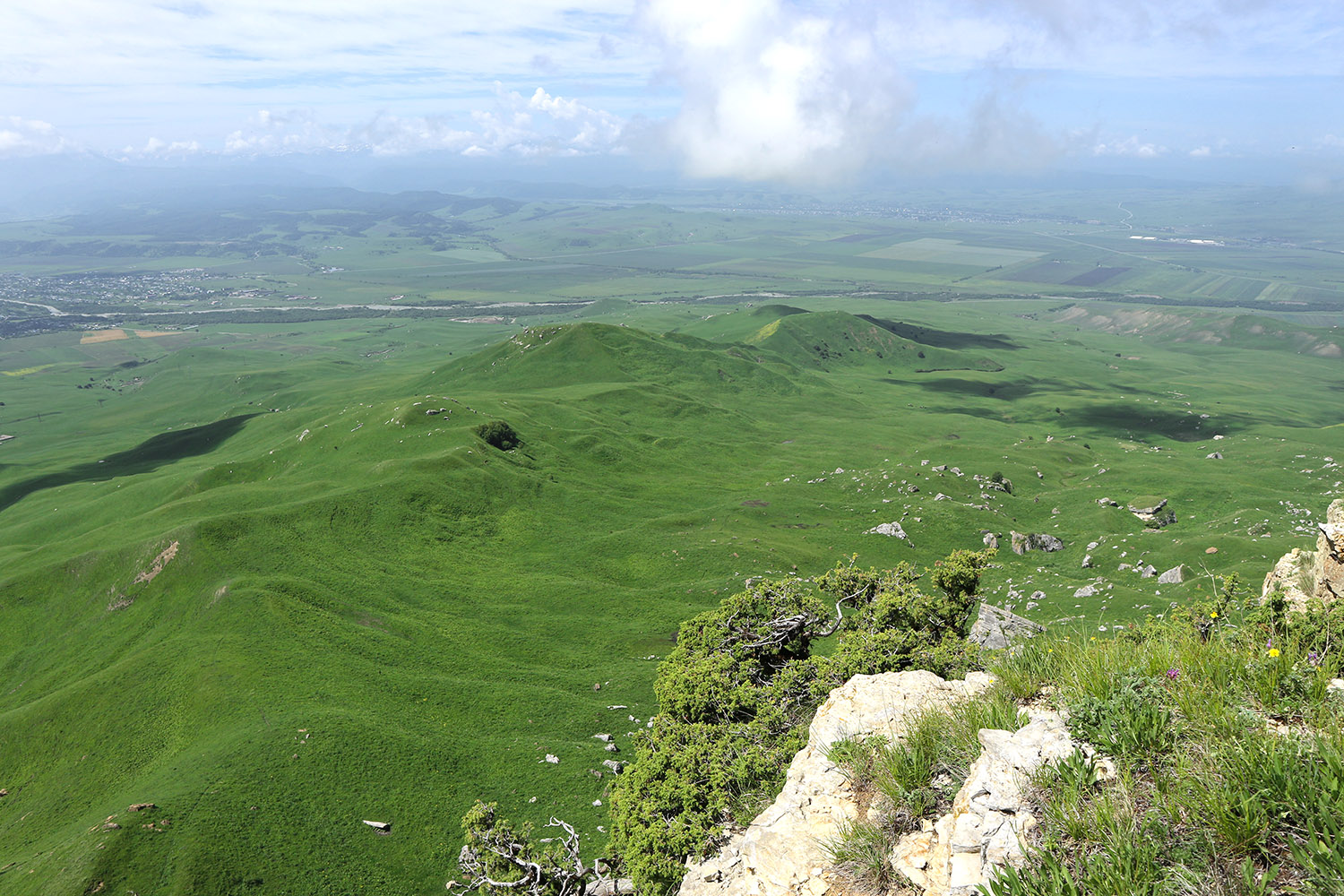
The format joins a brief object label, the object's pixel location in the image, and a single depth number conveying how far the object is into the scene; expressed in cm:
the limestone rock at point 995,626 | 5256
